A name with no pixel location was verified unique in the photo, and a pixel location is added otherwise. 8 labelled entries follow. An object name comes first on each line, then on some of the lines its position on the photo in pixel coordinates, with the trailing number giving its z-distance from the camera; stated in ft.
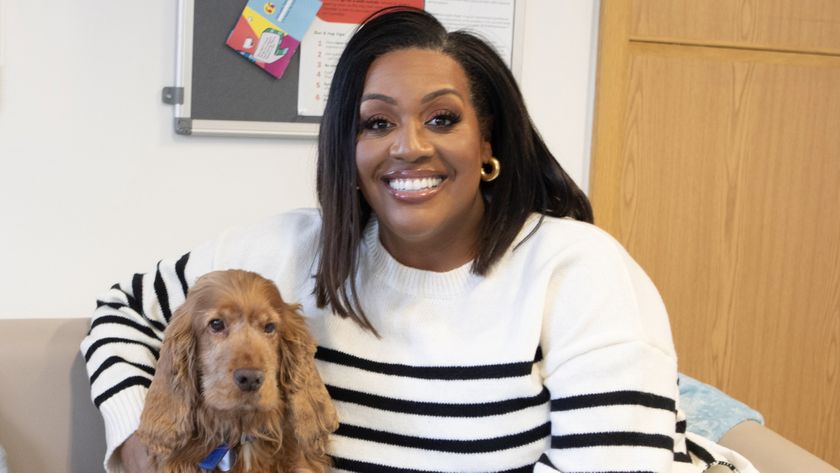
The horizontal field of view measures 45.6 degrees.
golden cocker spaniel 4.73
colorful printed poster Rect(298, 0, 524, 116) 9.16
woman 5.04
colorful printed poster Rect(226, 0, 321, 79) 8.89
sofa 6.16
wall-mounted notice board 8.79
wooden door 10.22
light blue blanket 6.61
